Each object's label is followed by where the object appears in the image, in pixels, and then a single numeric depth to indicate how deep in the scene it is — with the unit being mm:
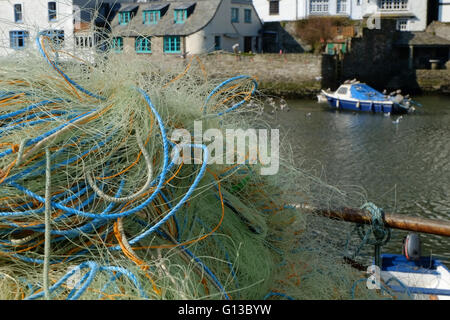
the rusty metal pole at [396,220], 3006
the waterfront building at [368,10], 35562
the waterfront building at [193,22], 31750
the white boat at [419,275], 3705
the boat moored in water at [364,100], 22578
